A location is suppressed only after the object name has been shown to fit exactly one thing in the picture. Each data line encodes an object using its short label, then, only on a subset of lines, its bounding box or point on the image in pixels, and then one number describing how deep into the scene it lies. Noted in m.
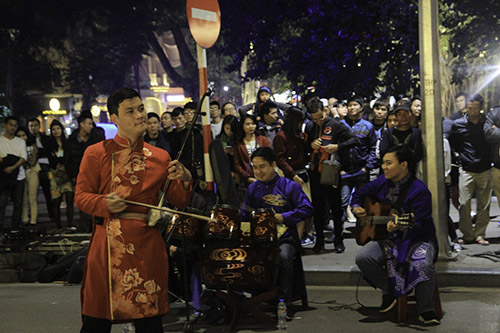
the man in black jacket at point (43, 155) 14.61
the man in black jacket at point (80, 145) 12.53
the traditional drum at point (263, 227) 7.15
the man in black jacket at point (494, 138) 10.45
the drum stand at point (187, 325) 6.06
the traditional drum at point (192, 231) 7.46
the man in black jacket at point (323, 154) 10.46
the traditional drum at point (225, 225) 7.14
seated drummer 7.66
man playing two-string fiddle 4.79
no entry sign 8.62
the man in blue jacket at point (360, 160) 11.55
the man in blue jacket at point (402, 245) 7.11
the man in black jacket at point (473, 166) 10.64
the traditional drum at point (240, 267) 7.06
